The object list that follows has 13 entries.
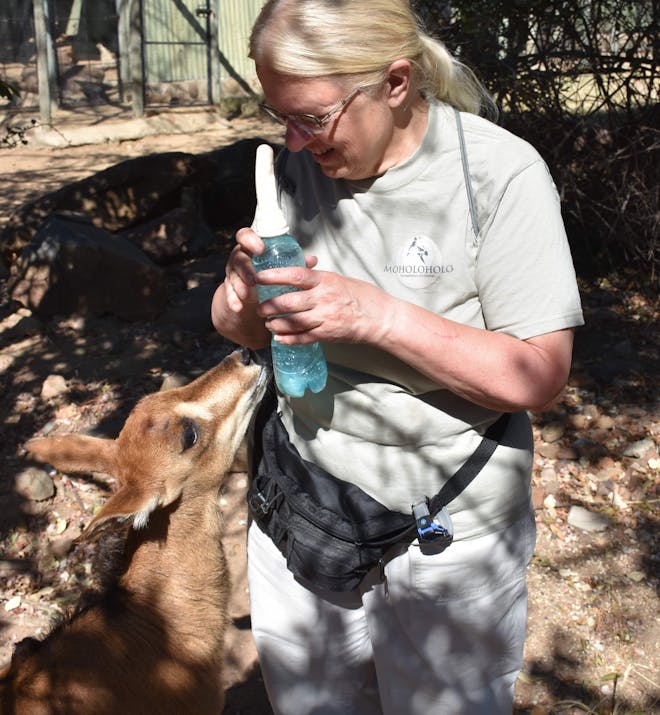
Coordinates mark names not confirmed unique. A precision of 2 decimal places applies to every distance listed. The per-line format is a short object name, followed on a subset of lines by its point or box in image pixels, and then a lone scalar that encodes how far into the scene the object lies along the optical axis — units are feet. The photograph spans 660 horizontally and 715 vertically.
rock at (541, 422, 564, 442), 18.42
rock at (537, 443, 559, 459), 17.94
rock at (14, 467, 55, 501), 16.57
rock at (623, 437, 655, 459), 17.58
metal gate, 49.85
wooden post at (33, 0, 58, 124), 43.24
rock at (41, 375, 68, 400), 19.88
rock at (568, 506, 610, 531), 15.69
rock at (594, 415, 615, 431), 18.70
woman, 6.58
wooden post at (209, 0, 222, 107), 51.98
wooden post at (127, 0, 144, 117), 47.50
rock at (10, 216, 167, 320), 23.66
